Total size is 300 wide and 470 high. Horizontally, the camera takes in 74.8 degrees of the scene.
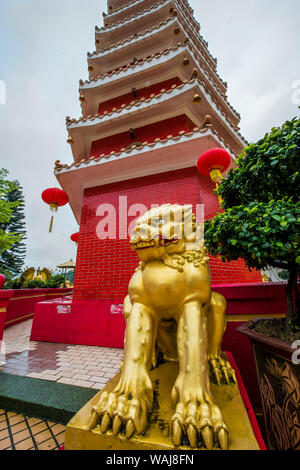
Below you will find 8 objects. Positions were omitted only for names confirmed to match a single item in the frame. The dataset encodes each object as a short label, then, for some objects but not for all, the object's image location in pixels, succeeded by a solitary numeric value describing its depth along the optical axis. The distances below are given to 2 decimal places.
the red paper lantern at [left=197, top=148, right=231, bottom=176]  3.11
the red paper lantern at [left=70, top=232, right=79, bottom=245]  8.65
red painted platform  1.91
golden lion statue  0.84
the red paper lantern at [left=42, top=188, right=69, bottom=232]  4.84
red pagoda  3.57
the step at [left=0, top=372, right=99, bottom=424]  1.57
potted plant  1.14
